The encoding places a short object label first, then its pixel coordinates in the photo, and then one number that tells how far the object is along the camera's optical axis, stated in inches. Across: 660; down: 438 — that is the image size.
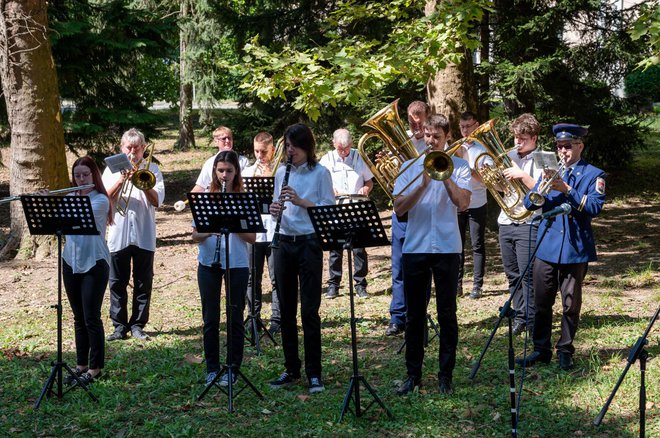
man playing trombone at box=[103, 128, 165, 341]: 317.7
